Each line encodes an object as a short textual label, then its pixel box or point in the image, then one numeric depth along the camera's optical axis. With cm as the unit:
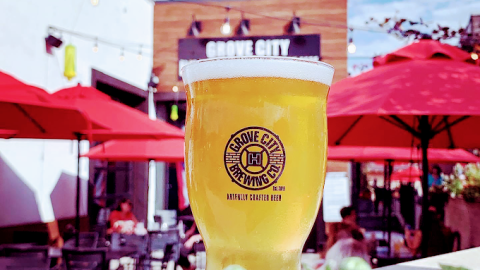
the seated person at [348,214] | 530
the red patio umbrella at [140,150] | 615
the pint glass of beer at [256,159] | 55
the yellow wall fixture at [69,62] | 668
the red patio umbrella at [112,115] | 441
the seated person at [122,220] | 635
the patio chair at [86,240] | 521
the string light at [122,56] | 898
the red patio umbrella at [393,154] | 622
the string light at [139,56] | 953
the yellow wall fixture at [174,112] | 1019
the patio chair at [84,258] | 418
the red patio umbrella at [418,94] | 249
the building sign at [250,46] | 1050
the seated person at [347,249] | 346
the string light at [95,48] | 791
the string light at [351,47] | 857
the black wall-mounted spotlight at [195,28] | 1091
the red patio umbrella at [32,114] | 303
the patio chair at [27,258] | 369
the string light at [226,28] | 951
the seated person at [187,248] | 552
